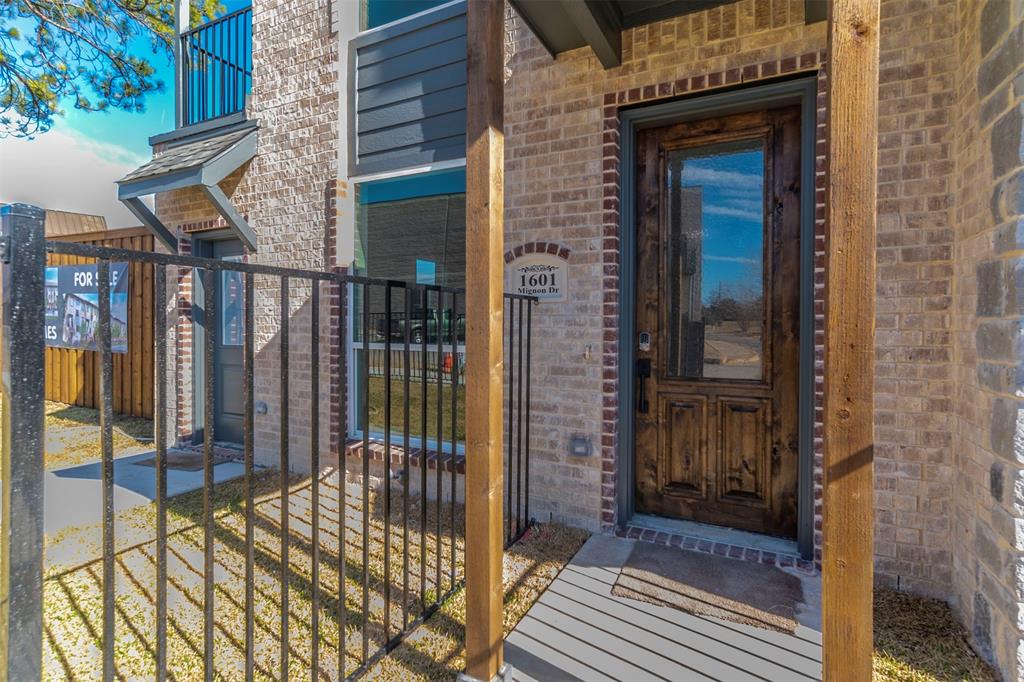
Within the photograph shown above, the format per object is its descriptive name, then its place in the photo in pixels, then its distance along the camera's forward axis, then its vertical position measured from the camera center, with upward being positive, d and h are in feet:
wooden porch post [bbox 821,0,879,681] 4.28 +0.07
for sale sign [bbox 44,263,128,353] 19.43 +1.26
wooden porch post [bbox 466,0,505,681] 5.81 +0.14
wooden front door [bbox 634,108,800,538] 9.34 +0.31
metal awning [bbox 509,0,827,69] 8.52 +5.95
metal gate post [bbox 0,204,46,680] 3.25 -0.73
